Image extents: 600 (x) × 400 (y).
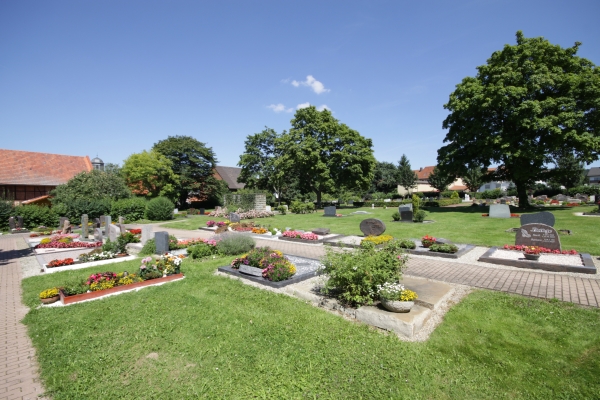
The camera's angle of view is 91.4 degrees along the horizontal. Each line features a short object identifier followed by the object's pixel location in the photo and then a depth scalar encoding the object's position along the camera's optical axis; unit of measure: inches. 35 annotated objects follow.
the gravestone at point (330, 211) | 1125.1
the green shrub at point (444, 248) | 421.4
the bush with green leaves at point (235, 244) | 480.1
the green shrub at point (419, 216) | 826.2
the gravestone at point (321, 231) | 655.8
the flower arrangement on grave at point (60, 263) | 433.1
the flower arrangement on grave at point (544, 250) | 394.9
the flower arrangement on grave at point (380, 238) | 451.8
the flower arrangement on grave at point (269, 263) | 318.7
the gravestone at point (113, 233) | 630.2
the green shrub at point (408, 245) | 453.7
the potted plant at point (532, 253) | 366.9
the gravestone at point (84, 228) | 765.3
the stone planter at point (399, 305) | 211.8
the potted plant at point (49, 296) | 283.8
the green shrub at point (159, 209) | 1211.2
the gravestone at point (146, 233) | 555.4
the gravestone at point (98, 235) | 718.1
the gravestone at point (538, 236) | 413.4
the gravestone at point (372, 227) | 542.3
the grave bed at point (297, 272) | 310.5
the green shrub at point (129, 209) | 1173.1
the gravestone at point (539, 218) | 514.3
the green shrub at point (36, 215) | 1059.3
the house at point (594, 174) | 3309.5
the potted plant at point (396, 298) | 212.2
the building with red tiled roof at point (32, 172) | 1402.6
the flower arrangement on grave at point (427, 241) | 453.1
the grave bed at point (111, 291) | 286.4
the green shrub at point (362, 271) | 232.1
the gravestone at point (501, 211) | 867.4
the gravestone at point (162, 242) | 496.7
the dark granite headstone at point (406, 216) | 842.2
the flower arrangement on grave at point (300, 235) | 608.4
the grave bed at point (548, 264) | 319.3
